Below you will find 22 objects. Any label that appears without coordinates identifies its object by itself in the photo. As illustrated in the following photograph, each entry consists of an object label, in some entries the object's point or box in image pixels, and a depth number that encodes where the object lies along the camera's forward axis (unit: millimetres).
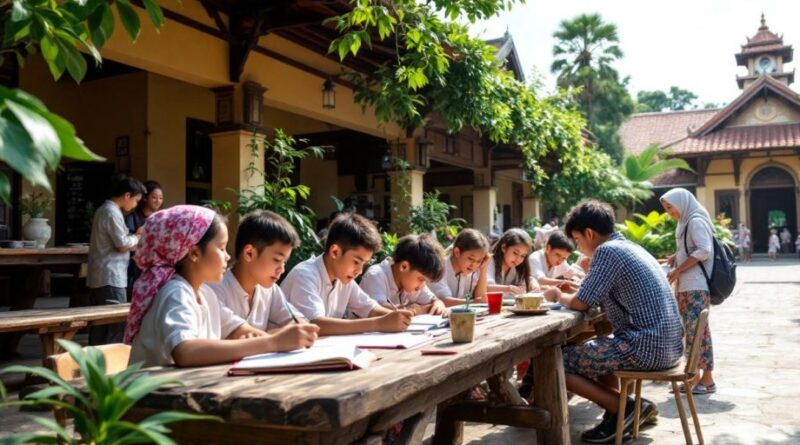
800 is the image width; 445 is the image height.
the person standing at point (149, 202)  5730
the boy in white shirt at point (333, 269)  2859
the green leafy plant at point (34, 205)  6750
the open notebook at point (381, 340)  2211
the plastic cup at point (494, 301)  3342
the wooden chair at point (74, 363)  1956
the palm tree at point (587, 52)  24844
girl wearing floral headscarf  1811
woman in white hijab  4508
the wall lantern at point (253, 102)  6598
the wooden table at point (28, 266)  5328
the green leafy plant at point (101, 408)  1177
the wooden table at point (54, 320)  3645
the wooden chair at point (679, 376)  3266
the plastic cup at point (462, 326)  2271
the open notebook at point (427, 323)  2730
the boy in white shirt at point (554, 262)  5211
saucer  3223
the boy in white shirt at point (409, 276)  3398
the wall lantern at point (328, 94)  7609
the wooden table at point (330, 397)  1369
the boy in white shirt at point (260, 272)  2467
